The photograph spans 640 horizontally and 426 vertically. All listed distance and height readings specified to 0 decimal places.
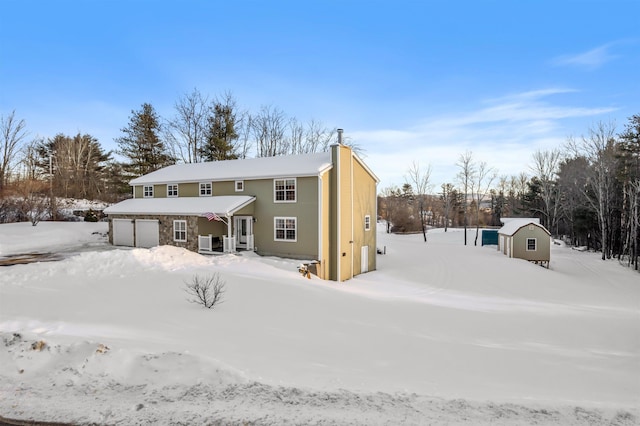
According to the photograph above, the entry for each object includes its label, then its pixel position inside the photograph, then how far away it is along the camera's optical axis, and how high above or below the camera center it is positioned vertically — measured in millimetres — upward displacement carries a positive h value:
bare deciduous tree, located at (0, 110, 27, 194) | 35562 +8740
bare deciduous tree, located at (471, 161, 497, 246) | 46531 +5254
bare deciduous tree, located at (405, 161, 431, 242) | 48469 +5369
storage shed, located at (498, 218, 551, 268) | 26734 -2287
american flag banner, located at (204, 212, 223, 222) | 18500 +48
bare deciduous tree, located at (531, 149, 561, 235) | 44234 +5165
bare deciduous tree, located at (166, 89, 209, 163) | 38188 +10686
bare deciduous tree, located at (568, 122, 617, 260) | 29781 +3955
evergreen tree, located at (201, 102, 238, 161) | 36812 +9384
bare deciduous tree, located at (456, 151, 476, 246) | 45750 +6145
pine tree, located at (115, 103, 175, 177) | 36500 +8096
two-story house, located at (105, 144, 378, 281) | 18656 +237
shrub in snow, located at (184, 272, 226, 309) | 8433 -2127
